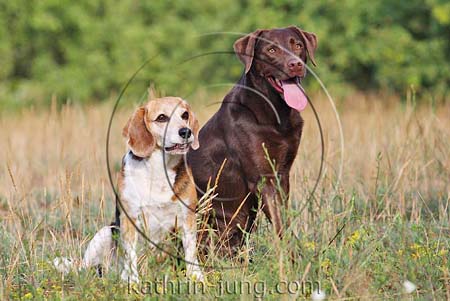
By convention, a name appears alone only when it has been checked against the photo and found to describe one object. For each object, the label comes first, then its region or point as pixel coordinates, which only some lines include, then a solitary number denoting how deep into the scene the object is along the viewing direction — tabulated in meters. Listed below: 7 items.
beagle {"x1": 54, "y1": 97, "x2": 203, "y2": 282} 10.45
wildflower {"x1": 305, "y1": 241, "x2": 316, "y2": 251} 10.12
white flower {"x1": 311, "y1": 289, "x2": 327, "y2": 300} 8.96
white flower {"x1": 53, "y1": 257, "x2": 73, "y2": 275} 10.53
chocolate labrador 11.13
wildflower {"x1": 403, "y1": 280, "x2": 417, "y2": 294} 9.24
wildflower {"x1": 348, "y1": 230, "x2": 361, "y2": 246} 10.38
